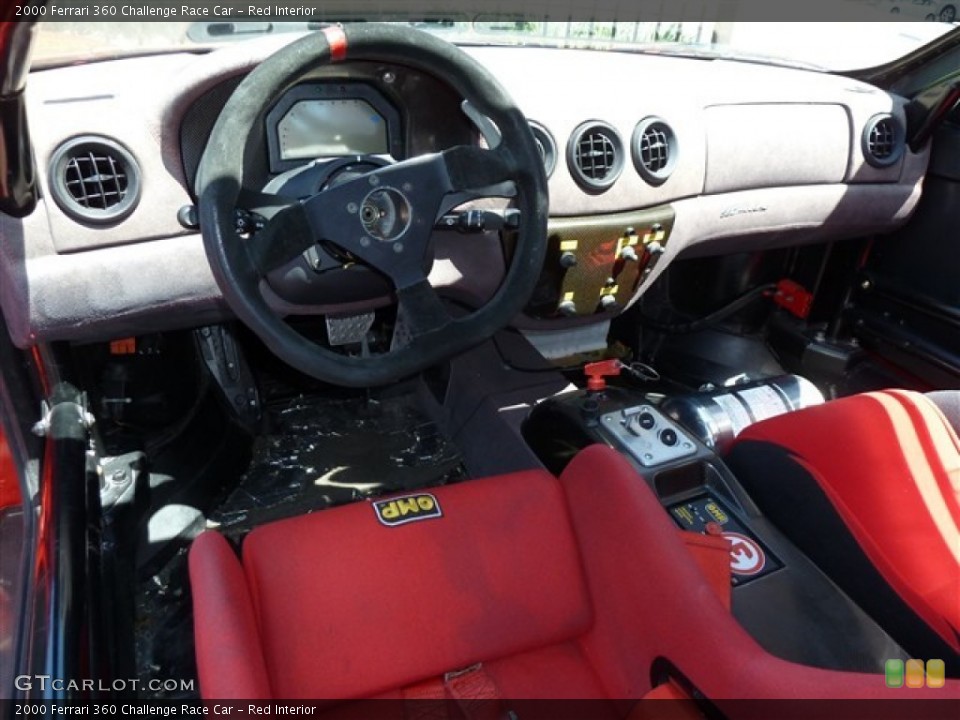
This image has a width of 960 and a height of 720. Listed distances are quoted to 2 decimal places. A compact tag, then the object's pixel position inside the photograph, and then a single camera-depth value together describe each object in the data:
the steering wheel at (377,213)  1.10
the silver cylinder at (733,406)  1.81
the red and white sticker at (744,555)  1.39
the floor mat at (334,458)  2.05
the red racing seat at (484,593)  1.10
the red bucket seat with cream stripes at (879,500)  1.22
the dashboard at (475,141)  1.29
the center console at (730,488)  1.27
